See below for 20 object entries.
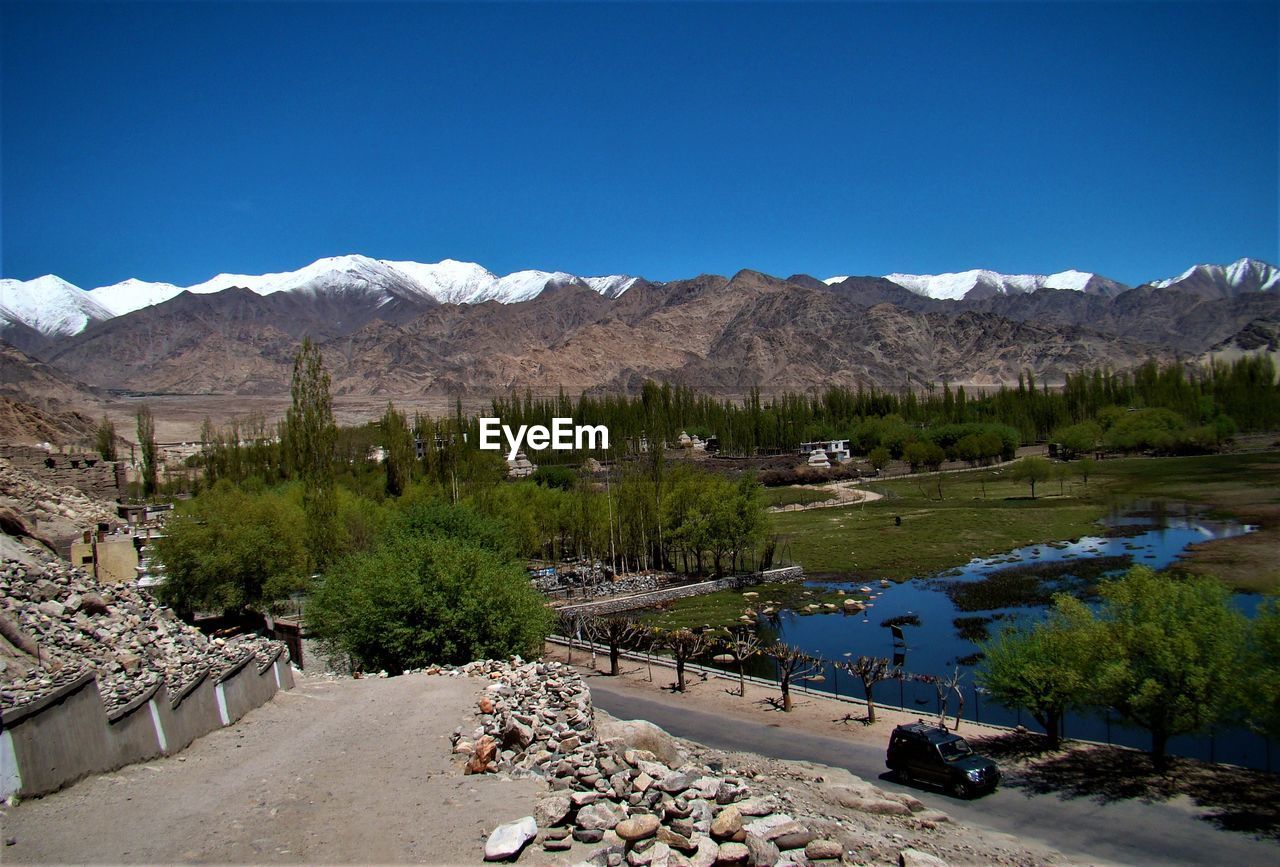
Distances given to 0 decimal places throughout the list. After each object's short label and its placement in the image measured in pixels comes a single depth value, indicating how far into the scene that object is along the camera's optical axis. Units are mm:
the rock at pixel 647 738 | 14992
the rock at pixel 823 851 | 10250
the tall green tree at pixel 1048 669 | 18891
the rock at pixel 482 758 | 12820
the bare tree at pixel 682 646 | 27469
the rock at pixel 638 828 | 9773
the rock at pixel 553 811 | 10289
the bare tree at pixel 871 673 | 23422
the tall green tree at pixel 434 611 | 23469
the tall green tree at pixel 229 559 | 32594
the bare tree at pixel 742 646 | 27353
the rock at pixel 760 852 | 9664
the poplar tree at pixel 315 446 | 39625
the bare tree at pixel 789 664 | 24859
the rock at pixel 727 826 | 9969
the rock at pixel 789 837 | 10258
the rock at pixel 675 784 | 10906
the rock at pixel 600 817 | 10078
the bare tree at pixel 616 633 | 30516
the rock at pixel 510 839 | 9547
